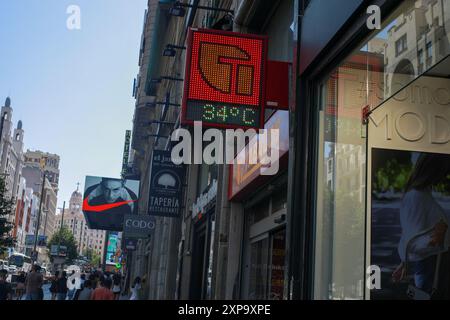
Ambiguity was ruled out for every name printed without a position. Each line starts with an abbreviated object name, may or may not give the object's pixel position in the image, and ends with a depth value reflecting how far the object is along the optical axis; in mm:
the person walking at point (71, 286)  24731
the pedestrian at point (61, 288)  21969
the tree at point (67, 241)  103000
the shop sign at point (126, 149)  69288
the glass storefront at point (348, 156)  4773
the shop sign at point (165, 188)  19328
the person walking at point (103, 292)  10913
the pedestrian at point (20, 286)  23356
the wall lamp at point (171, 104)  21509
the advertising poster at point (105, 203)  37844
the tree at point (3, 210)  38719
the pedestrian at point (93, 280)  13391
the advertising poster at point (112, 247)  95875
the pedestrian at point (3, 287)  15171
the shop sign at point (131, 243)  40531
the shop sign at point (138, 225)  25531
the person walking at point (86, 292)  11850
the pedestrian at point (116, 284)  19062
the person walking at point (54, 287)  21998
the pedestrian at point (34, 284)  16522
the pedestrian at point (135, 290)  18111
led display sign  7254
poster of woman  5012
